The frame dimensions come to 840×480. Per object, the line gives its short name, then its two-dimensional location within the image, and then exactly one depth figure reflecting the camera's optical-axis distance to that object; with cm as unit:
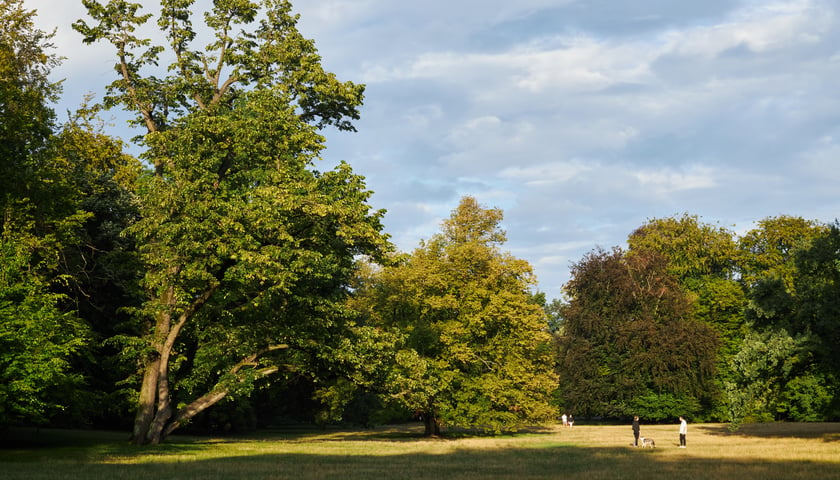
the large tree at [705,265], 8300
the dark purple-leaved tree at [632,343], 7312
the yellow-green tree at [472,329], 5262
